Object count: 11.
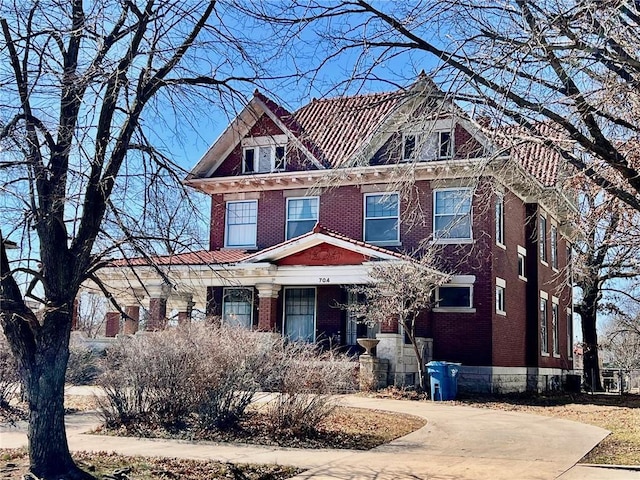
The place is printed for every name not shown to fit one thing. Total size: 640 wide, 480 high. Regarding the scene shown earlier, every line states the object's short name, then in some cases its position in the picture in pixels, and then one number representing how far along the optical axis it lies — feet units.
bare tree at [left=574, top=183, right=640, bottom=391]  47.45
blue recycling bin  64.69
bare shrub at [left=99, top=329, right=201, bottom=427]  38.17
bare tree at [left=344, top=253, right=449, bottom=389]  65.62
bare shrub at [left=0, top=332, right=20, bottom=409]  45.96
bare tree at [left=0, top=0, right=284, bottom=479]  26.07
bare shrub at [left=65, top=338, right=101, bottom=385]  64.44
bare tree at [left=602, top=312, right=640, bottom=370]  165.17
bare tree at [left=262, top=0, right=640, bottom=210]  25.62
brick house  75.00
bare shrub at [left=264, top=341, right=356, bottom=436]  37.29
